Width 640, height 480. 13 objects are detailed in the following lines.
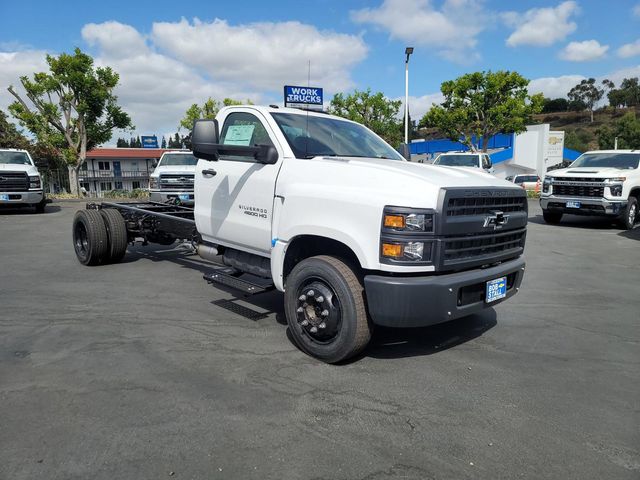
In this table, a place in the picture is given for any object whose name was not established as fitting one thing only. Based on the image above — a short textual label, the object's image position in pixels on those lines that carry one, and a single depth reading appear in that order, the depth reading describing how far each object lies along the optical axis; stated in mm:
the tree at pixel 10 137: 38844
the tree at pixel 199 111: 39688
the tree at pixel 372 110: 45719
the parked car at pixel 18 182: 14570
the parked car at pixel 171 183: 13391
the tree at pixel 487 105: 31500
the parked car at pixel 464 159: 16609
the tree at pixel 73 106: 25297
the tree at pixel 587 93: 116125
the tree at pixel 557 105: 123625
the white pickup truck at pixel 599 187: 11906
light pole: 26889
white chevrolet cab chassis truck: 3461
